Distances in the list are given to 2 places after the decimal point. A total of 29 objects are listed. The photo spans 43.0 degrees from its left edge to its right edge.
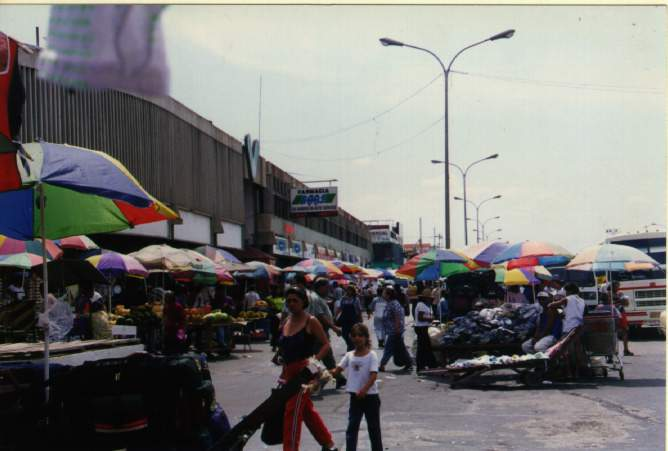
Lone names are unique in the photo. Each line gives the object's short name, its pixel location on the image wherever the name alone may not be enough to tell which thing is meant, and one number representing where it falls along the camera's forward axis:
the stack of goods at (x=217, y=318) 19.23
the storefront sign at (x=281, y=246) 47.44
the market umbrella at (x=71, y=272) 12.69
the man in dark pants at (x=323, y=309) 12.38
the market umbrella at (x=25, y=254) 14.06
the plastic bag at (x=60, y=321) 11.39
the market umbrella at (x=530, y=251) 15.93
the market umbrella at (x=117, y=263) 17.89
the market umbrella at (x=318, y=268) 29.23
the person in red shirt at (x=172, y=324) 14.26
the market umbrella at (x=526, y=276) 25.48
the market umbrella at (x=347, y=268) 37.61
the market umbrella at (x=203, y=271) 19.38
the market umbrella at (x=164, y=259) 18.92
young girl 7.46
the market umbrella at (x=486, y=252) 17.83
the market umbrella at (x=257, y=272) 26.17
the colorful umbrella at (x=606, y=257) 14.95
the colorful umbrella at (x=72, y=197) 7.02
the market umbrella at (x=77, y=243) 17.55
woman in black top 7.25
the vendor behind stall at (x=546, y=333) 13.74
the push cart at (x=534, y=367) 13.11
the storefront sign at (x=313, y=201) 52.72
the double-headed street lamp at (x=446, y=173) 32.80
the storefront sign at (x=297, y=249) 52.01
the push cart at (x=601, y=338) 13.80
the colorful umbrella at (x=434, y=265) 18.61
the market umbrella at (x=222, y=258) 24.77
